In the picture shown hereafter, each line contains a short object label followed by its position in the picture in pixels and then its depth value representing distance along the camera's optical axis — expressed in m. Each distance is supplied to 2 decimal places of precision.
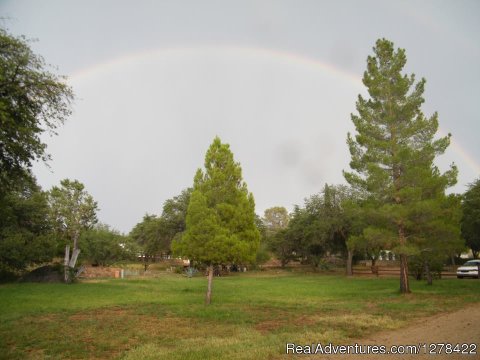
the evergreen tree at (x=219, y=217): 17.28
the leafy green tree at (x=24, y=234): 32.78
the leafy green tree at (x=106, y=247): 50.97
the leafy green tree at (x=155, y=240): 58.84
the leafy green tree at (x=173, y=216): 57.78
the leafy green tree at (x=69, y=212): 36.06
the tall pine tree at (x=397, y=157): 21.83
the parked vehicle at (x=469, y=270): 33.31
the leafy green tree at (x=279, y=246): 60.16
